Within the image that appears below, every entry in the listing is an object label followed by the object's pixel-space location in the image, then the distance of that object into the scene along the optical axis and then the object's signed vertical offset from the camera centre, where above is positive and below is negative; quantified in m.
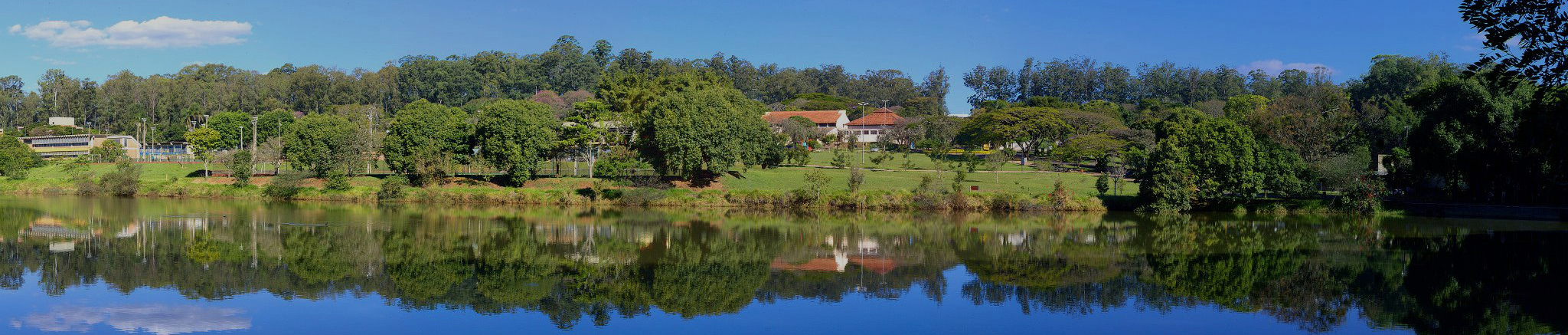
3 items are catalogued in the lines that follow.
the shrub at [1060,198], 46.73 -1.46
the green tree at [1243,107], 63.57 +4.22
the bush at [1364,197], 44.22 -1.26
